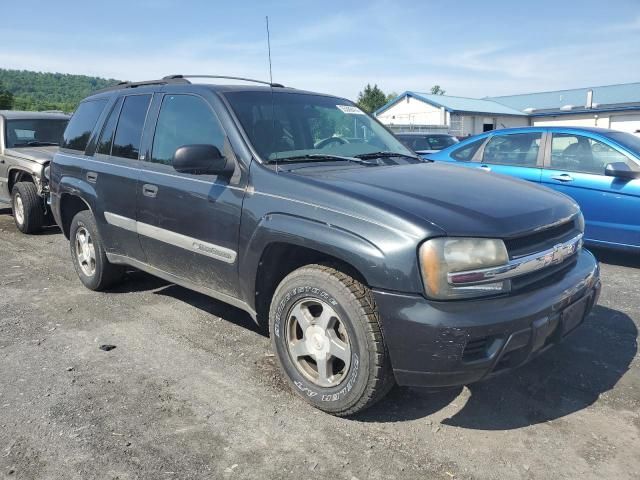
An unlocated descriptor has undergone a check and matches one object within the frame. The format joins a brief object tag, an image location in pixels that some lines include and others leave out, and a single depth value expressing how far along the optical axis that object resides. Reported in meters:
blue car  5.68
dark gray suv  2.51
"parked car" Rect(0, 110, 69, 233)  7.80
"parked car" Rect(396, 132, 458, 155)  13.21
